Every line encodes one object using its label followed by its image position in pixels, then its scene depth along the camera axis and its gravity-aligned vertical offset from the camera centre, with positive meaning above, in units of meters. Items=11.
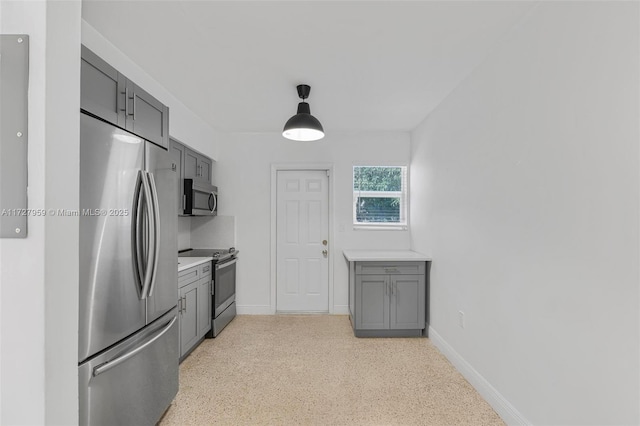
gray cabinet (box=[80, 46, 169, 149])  1.45 +0.61
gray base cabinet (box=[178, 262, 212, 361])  2.80 -0.91
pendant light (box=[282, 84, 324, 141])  2.67 +0.77
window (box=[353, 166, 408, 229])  4.40 +0.29
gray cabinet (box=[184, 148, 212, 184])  3.52 +0.58
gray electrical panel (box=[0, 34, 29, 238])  0.97 +0.24
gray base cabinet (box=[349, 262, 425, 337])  3.49 -0.91
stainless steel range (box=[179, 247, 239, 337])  3.51 -0.88
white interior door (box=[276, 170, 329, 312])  4.38 -0.40
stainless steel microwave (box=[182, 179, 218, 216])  3.42 +0.17
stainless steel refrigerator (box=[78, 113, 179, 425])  1.39 -0.33
